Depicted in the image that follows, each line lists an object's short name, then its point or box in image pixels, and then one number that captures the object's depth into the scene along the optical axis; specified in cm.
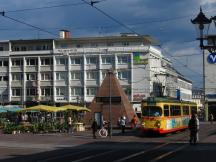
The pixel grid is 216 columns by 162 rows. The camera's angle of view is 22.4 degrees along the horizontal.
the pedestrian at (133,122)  5716
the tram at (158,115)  4022
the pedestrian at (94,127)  3991
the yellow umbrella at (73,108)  5488
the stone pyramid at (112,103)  6028
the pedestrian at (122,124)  4853
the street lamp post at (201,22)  1655
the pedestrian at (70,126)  4941
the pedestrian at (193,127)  3012
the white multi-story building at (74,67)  10188
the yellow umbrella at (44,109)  5086
